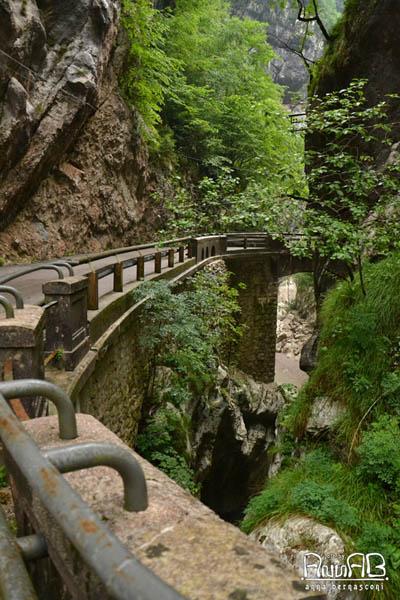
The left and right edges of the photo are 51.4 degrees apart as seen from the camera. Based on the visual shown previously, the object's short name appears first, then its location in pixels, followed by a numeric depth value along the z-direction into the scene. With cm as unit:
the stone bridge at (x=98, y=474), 97
